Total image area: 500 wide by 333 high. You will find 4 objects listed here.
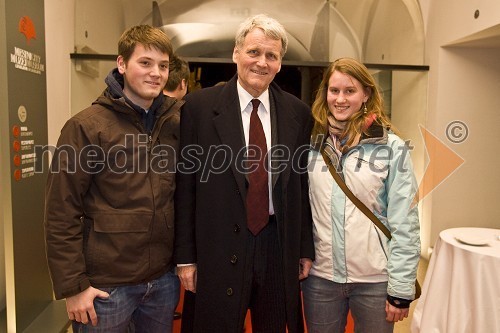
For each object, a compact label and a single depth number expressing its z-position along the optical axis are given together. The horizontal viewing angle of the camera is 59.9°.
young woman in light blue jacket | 1.65
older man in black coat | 1.67
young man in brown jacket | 1.49
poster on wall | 2.64
